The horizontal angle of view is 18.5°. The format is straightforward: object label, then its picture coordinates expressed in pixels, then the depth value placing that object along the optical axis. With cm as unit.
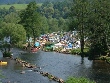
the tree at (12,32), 8806
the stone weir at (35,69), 5731
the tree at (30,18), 12156
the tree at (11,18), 13532
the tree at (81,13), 9243
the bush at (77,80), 4353
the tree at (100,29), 7956
